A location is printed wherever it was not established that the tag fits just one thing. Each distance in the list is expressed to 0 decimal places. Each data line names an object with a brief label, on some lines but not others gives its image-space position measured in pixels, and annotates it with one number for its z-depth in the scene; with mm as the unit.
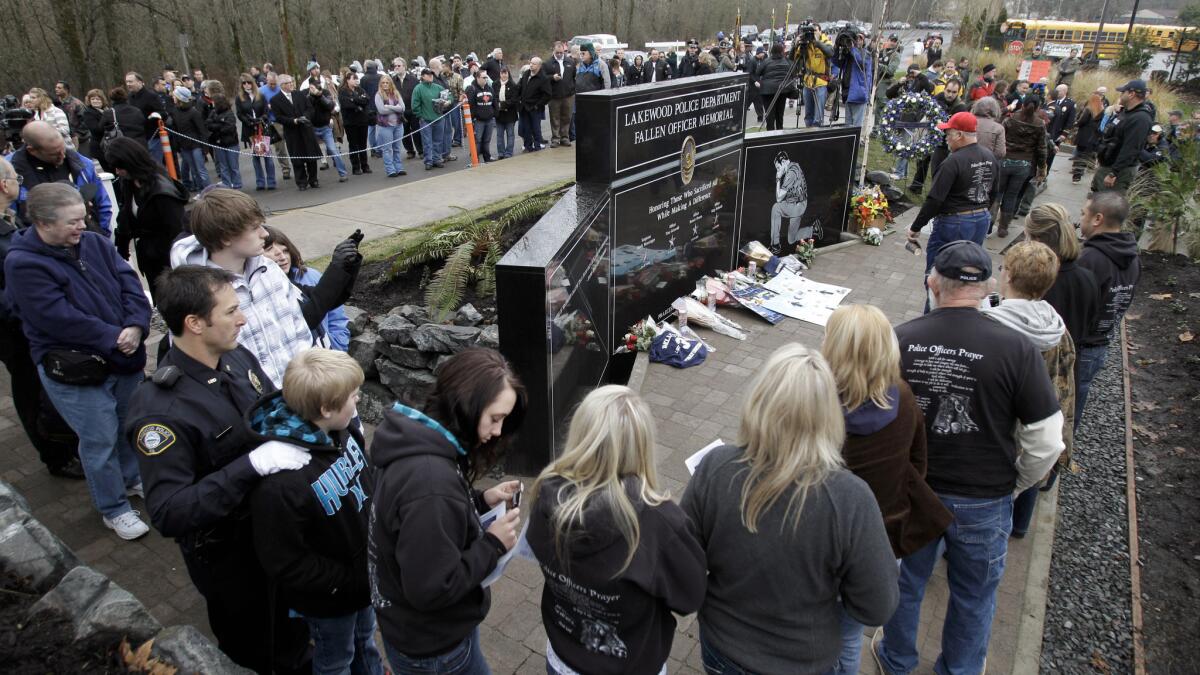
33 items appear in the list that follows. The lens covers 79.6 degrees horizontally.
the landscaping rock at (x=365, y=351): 5664
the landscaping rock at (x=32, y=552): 3062
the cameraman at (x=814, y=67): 12047
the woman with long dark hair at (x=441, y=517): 2076
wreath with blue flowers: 11016
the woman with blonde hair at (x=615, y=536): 1996
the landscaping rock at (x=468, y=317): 5965
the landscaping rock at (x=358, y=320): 5982
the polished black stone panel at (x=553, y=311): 4297
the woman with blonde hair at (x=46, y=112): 9727
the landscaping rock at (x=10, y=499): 3361
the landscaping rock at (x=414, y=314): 5992
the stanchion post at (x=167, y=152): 11344
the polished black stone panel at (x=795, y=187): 8242
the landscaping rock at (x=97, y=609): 2684
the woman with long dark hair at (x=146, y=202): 5035
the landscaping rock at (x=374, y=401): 5723
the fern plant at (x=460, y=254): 6355
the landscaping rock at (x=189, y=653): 2600
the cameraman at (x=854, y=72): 12734
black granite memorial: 4480
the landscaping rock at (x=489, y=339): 5398
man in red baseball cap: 6875
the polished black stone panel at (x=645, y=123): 5566
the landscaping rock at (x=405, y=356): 5453
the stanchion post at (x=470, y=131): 13719
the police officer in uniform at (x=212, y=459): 2477
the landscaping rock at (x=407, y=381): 5461
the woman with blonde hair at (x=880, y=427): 2605
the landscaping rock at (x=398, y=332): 5508
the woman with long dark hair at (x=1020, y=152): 9906
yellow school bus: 36250
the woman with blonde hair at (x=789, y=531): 2094
